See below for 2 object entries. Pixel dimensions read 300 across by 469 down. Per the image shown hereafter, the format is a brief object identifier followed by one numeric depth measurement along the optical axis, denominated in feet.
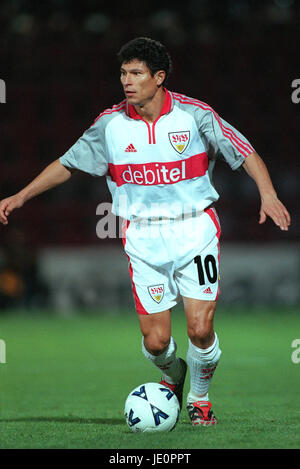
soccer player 38.75
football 36.58
